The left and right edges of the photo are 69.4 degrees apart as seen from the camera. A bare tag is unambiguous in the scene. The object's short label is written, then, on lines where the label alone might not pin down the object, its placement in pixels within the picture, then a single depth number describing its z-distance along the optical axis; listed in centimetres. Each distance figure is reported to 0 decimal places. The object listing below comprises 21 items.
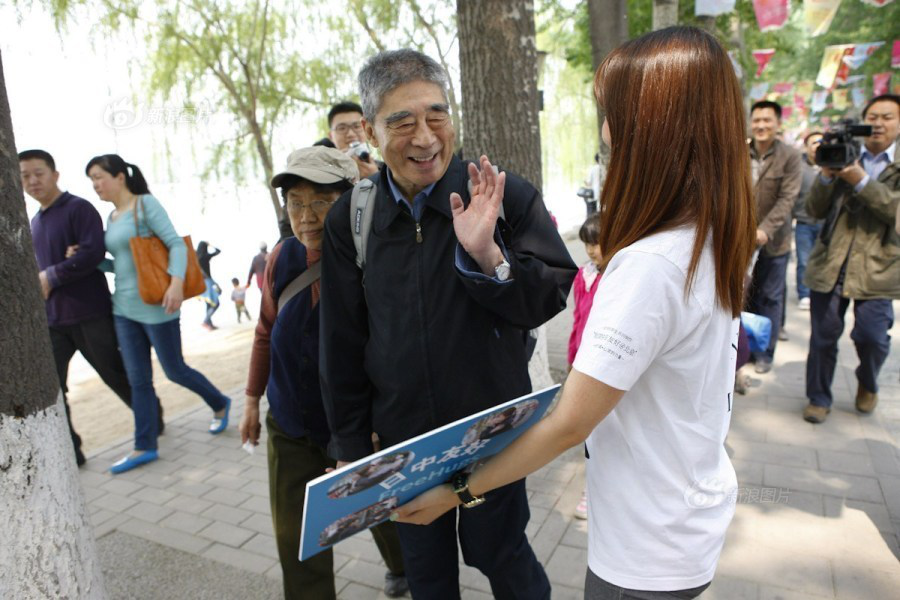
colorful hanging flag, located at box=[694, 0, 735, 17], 666
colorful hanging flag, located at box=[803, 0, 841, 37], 1101
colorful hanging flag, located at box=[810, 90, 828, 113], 2655
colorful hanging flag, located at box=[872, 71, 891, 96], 1838
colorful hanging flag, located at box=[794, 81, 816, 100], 2675
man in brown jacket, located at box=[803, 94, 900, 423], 370
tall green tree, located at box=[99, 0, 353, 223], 884
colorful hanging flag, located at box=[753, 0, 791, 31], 966
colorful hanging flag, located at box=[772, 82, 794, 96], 2608
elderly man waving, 178
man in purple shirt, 412
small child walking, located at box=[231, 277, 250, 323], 1287
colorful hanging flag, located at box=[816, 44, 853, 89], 1633
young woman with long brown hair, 116
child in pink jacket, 291
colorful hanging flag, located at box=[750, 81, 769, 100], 2016
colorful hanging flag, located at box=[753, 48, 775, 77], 1426
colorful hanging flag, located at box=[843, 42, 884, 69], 1576
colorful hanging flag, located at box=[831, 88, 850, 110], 2434
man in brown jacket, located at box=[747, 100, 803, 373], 493
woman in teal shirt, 425
